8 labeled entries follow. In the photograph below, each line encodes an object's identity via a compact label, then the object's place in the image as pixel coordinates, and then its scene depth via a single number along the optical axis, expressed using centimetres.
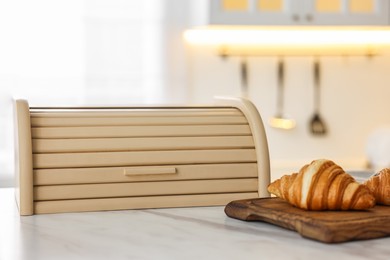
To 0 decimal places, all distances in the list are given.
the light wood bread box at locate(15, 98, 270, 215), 134
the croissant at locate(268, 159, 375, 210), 115
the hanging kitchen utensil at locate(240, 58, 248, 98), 365
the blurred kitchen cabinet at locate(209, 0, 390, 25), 333
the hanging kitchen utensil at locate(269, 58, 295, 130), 367
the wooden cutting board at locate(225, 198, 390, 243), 110
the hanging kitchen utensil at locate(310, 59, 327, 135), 373
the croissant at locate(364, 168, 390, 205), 123
